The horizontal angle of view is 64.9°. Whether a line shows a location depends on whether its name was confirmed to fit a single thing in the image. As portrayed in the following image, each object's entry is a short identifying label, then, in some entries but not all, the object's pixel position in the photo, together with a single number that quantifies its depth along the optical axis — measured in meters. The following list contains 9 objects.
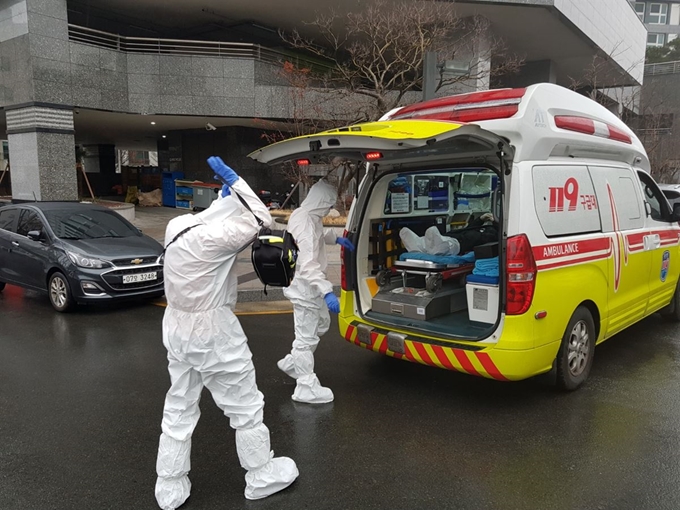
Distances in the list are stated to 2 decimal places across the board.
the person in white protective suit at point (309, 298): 4.17
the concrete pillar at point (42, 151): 14.65
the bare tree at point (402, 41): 13.34
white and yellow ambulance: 3.75
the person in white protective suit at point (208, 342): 2.78
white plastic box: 4.12
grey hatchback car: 7.09
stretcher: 4.82
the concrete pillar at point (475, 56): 16.81
